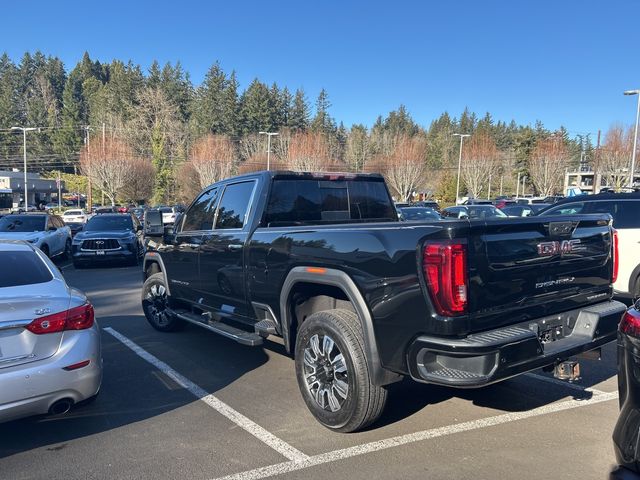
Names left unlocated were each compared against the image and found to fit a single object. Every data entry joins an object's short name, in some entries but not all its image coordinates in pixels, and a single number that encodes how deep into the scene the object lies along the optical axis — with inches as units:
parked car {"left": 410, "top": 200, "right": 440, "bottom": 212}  1511.8
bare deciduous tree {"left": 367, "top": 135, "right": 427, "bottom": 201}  2049.7
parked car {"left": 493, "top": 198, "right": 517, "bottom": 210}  1567.8
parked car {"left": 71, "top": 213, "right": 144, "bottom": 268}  572.4
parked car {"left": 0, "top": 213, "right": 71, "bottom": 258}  553.9
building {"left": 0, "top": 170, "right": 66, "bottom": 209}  2731.3
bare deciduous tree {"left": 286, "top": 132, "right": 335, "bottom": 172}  2064.5
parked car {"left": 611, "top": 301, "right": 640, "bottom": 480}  101.5
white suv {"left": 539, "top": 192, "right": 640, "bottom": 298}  311.9
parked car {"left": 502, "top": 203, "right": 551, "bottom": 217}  856.2
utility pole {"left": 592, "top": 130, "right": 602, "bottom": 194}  1647.5
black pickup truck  128.1
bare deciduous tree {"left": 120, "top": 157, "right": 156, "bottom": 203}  2142.0
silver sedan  139.2
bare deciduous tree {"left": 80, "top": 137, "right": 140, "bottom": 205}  2018.9
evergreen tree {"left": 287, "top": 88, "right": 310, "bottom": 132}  3171.8
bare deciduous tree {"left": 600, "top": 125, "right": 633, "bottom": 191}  1852.9
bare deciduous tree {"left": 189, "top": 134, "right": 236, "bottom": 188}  2075.5
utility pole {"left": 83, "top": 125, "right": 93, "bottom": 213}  2047.2
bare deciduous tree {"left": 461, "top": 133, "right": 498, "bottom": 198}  2402.8
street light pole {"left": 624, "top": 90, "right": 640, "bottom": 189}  1141.7
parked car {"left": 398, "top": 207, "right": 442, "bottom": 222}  723.4
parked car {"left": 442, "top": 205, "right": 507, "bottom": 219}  798.5
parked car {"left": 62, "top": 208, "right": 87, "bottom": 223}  1293.1
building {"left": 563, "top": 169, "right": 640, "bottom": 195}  2025.1
